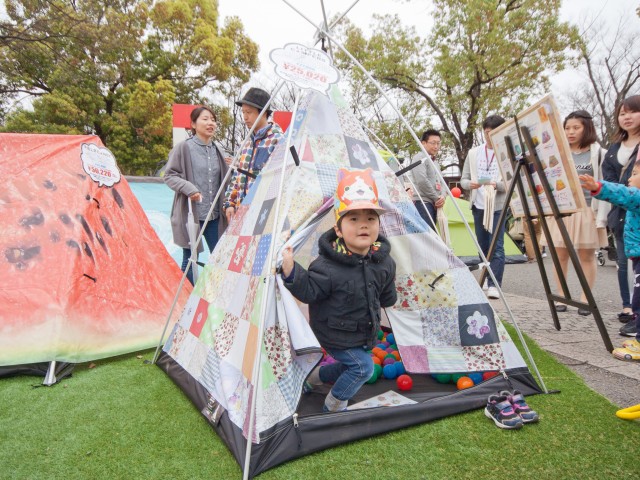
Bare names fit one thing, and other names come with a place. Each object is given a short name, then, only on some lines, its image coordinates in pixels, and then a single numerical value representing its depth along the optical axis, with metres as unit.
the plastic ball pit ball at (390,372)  2.72
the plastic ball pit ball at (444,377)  2.61
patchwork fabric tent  1.92
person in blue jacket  2.54
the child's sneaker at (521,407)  2.07
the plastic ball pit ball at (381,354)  3.05
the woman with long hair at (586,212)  3.42
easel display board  2.49
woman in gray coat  3.62
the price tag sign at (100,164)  3.46
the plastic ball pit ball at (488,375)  2.51
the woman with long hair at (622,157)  3.03
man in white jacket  4.33
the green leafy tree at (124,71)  14.99
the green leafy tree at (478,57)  13.82
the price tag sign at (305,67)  2.14
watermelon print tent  2.82
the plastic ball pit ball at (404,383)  2.51
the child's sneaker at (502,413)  2.02
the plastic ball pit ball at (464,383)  2.44
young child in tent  2.10
